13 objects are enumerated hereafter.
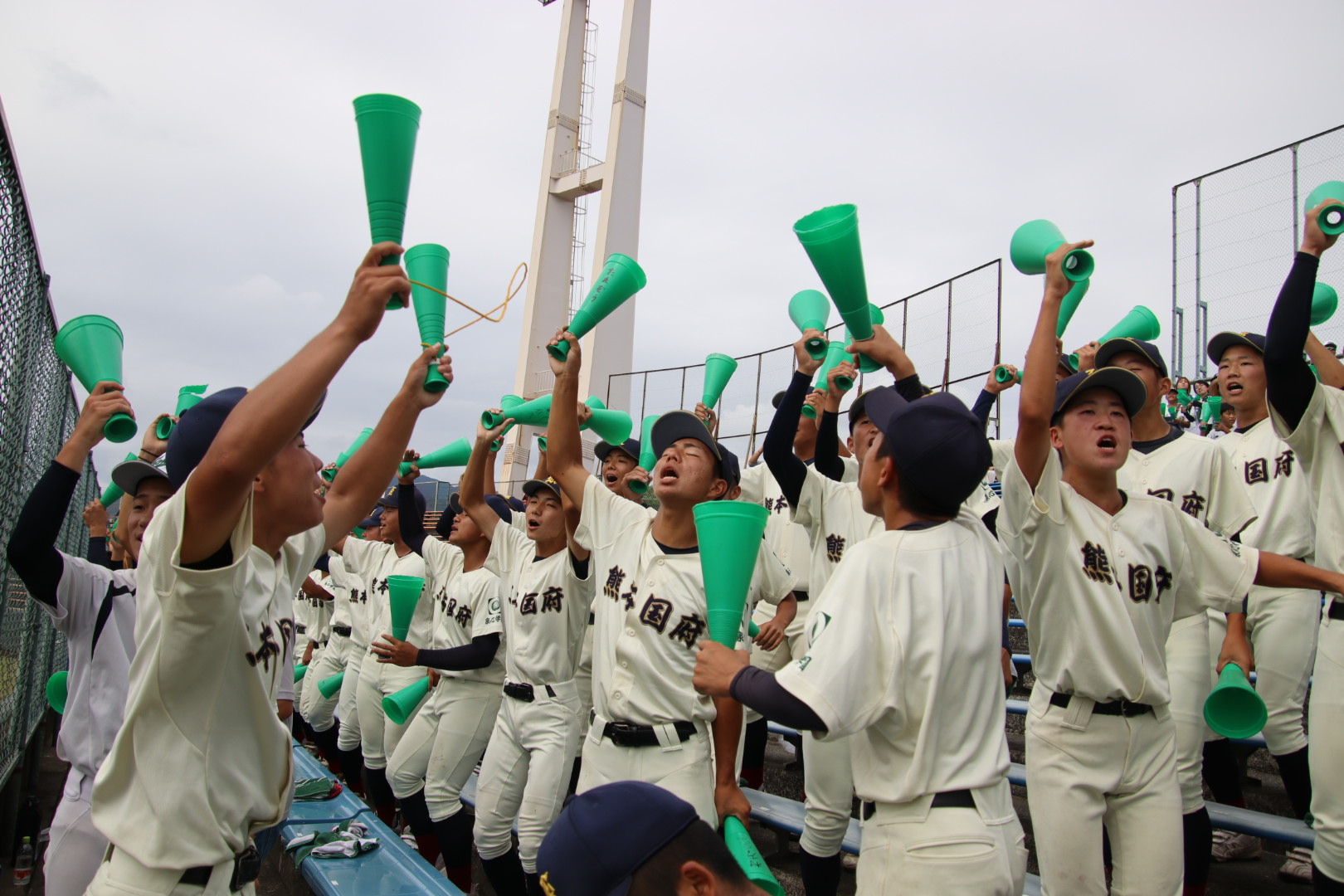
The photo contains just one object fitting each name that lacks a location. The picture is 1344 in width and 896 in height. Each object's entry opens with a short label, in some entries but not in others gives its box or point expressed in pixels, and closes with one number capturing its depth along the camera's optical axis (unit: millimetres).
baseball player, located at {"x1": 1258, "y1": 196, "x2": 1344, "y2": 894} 3035
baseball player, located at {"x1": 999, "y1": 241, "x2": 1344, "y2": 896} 2727
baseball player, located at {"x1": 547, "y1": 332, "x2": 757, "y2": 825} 3527
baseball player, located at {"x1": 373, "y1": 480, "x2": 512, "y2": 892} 4949
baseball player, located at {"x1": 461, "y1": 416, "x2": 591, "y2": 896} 4340
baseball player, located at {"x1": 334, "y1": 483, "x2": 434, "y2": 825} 6262
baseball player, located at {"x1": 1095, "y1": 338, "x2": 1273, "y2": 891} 3410
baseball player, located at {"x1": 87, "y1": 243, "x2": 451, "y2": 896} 1685
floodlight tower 21156
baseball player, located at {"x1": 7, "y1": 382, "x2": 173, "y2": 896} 2668
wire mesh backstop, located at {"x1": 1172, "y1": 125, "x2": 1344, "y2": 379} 8266
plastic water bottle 5188
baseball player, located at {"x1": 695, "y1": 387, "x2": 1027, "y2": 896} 2002
